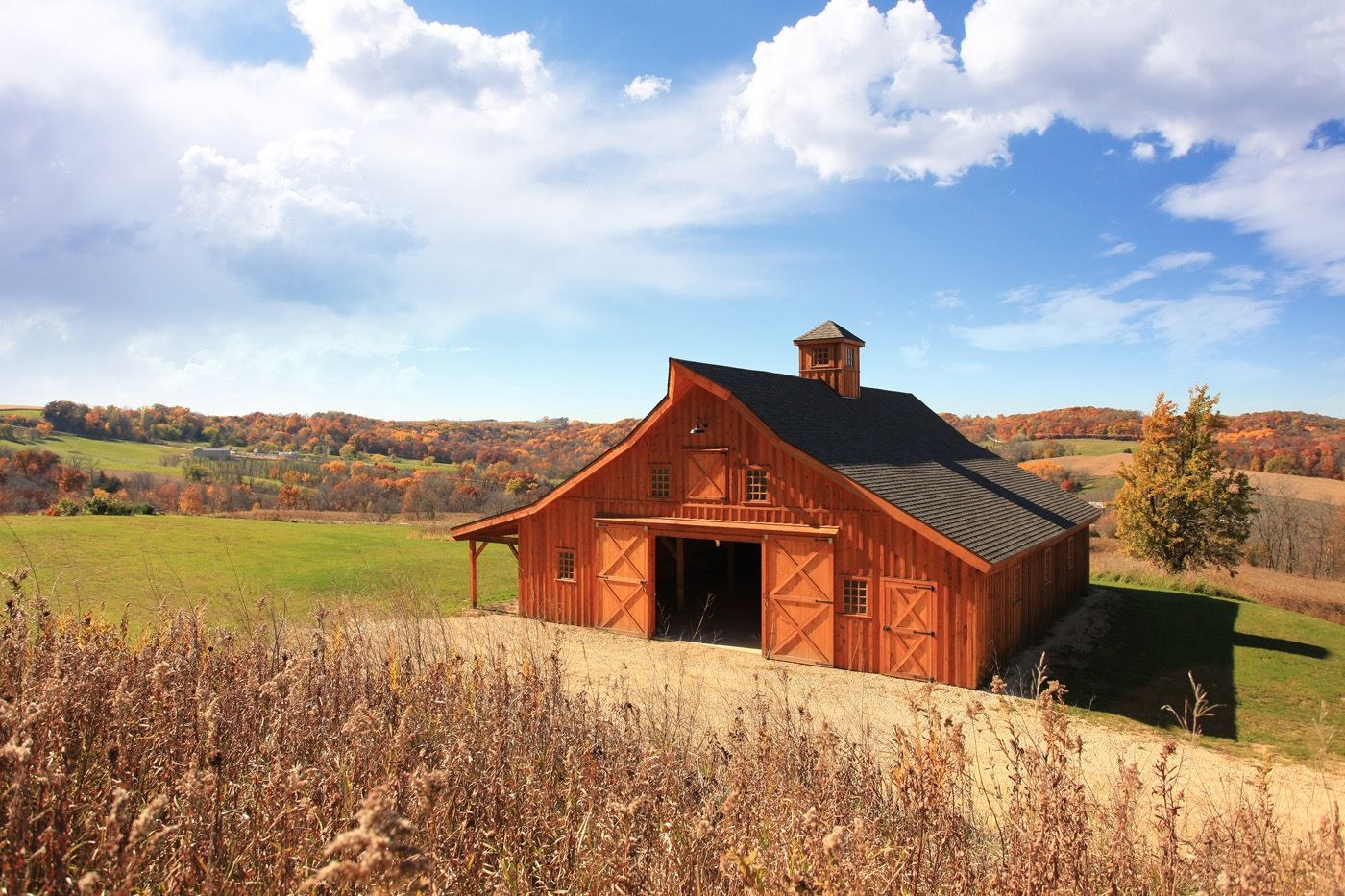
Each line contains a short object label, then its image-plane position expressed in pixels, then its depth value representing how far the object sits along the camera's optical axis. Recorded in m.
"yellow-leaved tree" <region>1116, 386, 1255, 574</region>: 30.28
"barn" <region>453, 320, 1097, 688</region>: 15.60
